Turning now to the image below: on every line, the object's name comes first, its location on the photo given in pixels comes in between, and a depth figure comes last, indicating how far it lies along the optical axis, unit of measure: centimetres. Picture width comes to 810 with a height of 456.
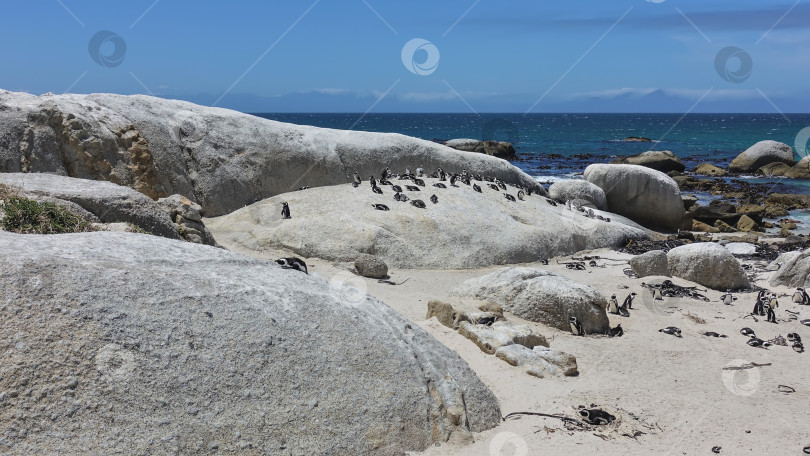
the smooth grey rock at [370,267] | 1420
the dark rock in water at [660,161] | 4662
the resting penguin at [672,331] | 1191
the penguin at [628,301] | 1342
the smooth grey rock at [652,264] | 1630
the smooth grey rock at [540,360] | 905
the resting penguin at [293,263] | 820
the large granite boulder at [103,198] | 1029
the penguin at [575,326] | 1145
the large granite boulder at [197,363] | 541
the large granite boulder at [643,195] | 2484
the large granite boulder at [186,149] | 1469
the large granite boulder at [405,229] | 1534
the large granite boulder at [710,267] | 1586
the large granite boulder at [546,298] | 1161
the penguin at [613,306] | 1297
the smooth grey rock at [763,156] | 4781
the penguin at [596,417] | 770
